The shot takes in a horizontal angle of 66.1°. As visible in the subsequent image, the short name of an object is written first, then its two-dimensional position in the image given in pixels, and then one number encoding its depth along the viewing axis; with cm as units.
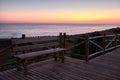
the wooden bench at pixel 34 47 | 270
